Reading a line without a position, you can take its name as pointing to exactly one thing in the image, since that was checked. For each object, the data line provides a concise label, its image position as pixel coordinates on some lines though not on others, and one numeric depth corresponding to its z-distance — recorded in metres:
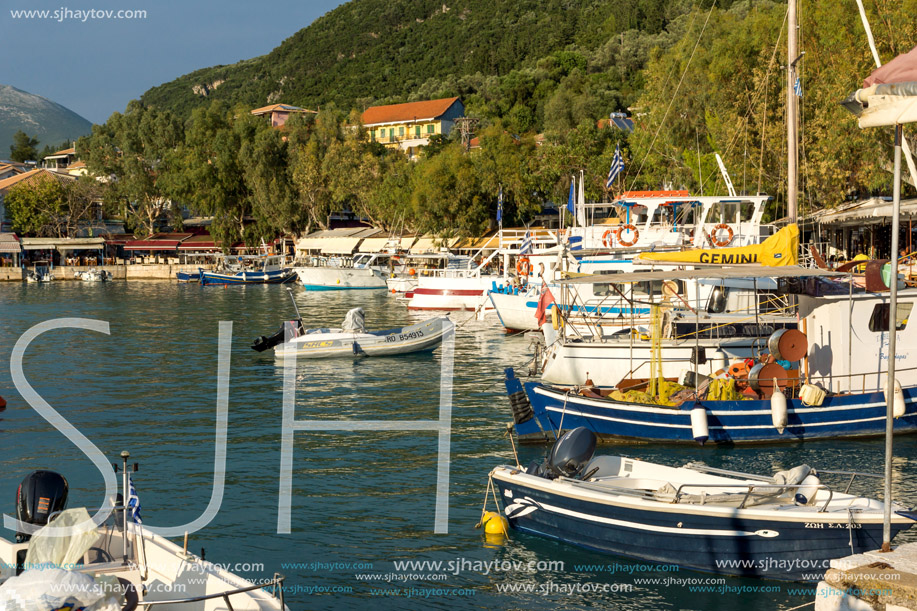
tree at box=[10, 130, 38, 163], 184.00
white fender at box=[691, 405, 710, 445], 19.78
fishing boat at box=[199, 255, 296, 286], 91.44
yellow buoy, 15.73
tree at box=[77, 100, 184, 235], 118.75
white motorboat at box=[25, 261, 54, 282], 100.44
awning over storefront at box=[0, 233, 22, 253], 104.94
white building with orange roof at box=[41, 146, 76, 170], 170.00
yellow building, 139.50
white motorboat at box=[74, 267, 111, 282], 99.88
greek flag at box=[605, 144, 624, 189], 44.56
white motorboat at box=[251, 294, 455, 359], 36.44
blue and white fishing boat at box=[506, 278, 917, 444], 20.38
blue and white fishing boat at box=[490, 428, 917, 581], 12.91
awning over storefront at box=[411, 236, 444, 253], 92.00
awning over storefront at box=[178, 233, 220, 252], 114.62
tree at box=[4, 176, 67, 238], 109.94
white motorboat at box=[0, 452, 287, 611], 9.66
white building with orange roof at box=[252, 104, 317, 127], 159.25
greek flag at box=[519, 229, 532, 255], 48.09
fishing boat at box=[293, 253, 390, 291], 81.88
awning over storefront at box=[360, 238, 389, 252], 98.12
